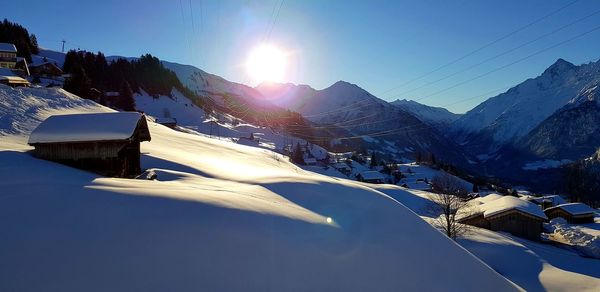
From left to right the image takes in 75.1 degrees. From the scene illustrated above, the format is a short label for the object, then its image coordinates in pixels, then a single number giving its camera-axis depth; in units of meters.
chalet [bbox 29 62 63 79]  84.88
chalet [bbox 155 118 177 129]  87.00
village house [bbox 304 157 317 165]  108.23
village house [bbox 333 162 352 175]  111.50
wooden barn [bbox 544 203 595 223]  56.56
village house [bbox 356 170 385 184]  95.59
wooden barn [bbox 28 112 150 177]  18.69
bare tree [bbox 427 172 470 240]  31.26
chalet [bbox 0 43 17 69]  74.69
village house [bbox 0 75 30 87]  47.00
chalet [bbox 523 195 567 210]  71.29
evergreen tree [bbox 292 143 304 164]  100.44
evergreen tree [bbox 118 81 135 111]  81.12
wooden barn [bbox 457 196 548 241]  41.50
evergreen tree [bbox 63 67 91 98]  63.77
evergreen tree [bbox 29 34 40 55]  116.94
